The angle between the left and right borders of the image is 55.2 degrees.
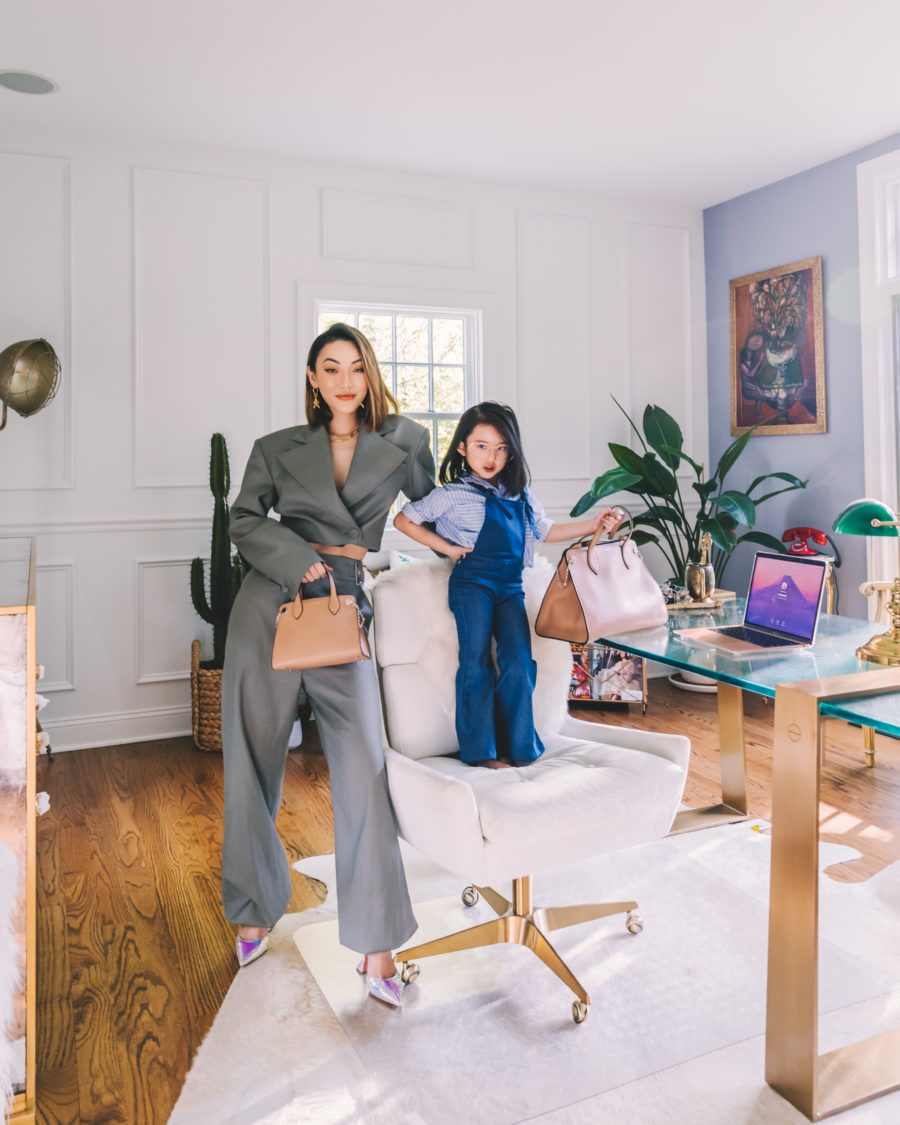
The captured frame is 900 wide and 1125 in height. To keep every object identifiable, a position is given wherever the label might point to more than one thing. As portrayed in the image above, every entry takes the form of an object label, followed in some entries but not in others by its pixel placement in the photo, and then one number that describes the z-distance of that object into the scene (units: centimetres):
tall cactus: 378
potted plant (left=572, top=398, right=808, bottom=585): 431
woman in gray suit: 194
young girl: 210
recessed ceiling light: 325
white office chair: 177
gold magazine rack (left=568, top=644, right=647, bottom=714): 438
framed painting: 448
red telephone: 439
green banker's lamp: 194
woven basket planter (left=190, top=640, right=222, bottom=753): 379
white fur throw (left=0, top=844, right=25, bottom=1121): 141
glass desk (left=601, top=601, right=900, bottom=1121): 156
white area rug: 161
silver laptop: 217
